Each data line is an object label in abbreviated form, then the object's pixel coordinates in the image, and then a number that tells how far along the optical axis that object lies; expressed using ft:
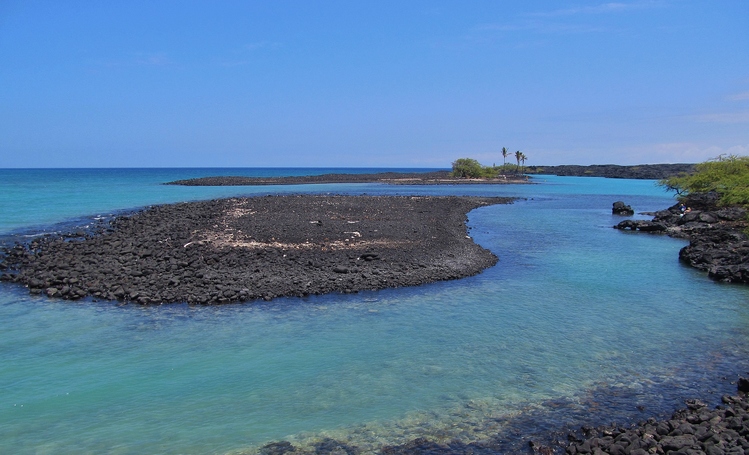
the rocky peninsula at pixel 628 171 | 524.11
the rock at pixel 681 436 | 24.91
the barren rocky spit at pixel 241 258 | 57.06
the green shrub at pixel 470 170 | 388.57
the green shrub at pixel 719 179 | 130.91
